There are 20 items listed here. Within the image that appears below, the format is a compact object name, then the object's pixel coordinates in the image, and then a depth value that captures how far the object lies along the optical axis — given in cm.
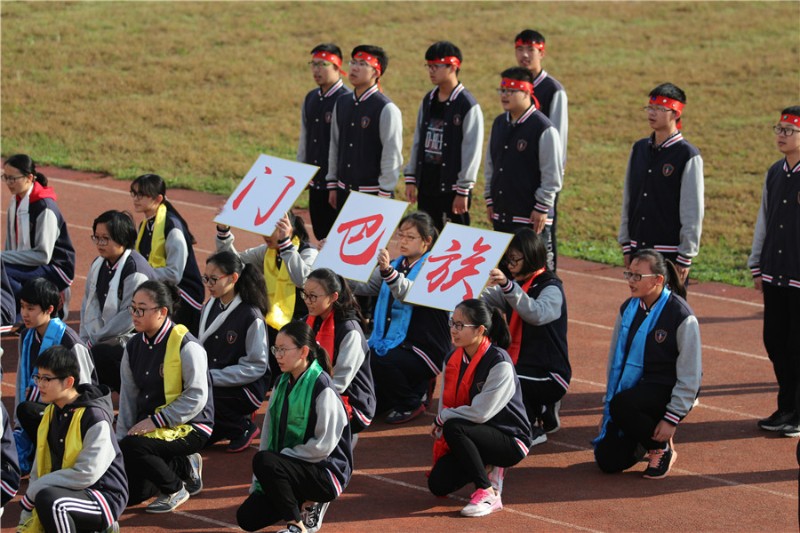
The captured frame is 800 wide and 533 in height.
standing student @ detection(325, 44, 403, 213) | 1964
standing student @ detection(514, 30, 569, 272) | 1985
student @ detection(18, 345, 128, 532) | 1176
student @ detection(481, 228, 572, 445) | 1487
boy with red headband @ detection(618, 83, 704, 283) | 1634
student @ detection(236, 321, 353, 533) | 1245
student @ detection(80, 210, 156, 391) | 1580
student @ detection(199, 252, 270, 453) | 1475
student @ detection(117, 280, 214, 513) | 1322
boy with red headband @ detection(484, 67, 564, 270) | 1795
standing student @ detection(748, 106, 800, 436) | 1549
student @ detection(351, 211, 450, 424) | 1583
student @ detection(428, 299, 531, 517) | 1327
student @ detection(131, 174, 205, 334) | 1711
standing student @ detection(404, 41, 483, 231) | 1914
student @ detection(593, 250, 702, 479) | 1414
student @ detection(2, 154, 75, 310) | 1804
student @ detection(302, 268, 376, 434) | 1405
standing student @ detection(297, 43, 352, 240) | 2036
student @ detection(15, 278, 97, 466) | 1390
